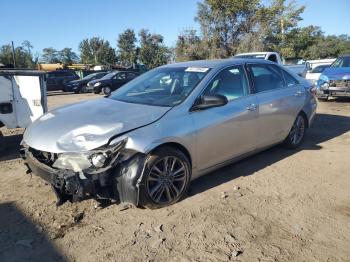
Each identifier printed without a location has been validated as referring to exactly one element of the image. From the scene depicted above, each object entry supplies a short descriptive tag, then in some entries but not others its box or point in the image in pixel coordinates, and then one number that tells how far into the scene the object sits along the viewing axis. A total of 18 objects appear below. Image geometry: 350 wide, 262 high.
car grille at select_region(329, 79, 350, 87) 12.14
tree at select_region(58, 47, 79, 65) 101.56
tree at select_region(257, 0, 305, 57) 35.01
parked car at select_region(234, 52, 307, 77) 13.26
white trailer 6.13
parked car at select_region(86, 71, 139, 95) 23.34
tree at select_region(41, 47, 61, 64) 98.38
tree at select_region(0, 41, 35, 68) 67.81
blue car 12.20
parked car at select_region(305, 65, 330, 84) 16.50
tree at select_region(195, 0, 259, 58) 34.44
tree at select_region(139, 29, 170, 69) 60.59
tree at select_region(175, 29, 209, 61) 36.53
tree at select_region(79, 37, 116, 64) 74.12
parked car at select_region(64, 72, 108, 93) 25.91
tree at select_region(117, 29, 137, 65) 68.57
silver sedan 3.69
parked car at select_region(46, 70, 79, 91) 26.79
